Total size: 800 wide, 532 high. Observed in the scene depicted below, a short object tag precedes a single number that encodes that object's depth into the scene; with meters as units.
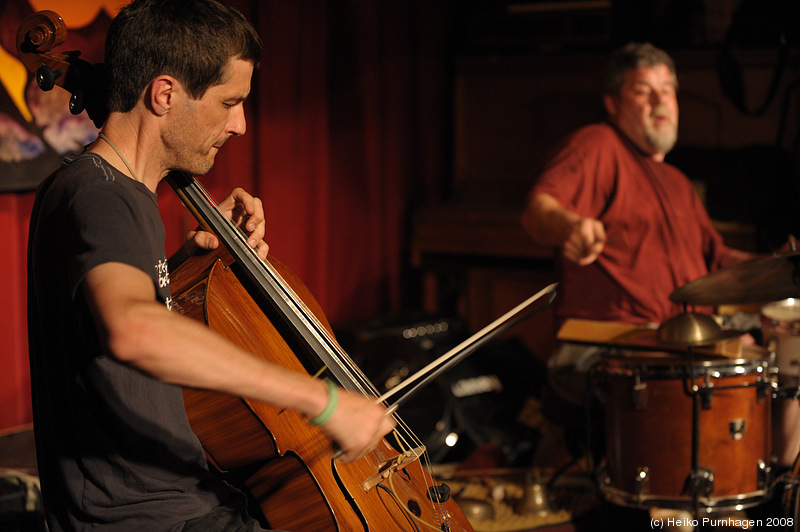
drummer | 2.73
